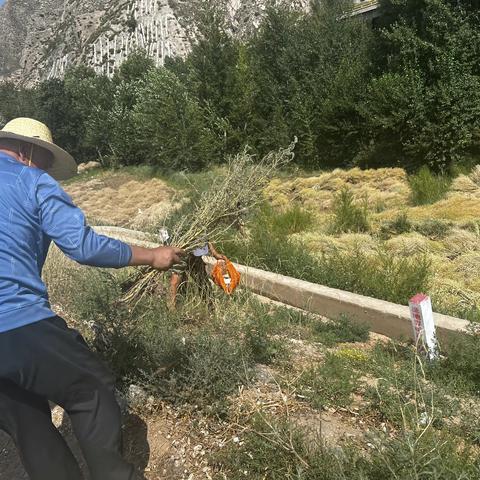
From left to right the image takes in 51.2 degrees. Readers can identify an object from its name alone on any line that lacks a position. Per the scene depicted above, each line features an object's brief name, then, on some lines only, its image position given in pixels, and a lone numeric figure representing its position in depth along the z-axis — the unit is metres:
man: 1.87
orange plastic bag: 4.30
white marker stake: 3.28
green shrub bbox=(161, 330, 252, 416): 2.82
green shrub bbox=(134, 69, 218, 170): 20.02
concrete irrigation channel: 3.73
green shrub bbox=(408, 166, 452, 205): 9.09
